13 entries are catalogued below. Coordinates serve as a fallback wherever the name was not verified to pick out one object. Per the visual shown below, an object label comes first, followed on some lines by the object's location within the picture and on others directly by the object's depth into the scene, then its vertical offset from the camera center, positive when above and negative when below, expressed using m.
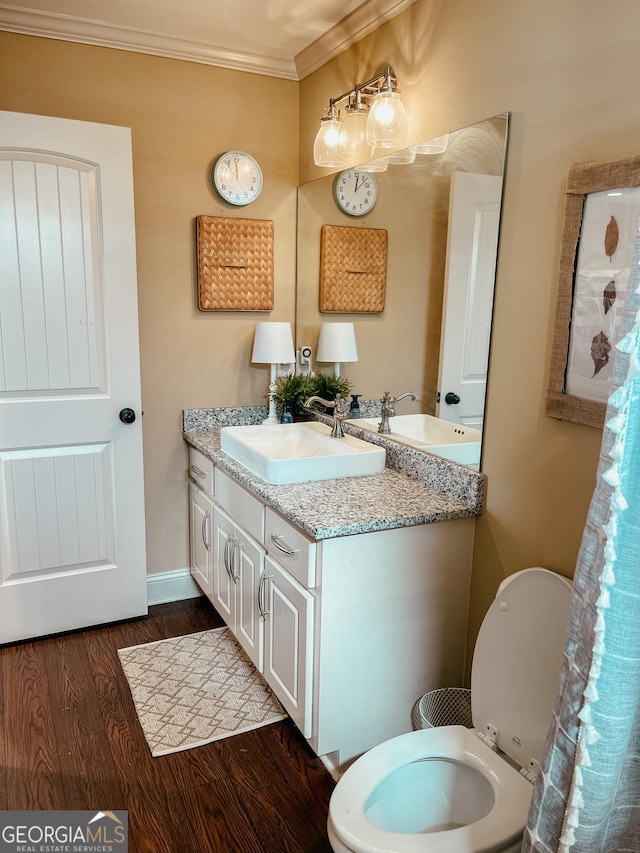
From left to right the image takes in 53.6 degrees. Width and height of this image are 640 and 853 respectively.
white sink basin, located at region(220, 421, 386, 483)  2.12 -0.57
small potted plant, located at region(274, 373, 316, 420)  2.92 -0.43
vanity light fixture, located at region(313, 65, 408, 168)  2.12 +0.62
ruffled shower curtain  0.91 -0.55
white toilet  1.43 -1.06
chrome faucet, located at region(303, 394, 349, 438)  2.46 -0.43
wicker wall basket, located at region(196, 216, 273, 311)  2.80 +0.14
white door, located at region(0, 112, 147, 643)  2.43 -0.35
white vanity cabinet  1.82 -0.96
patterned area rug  2.15 -1.45
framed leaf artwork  1.41 +0.06
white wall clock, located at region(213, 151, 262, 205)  2.79 +0.51
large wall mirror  1.86 +0.05
